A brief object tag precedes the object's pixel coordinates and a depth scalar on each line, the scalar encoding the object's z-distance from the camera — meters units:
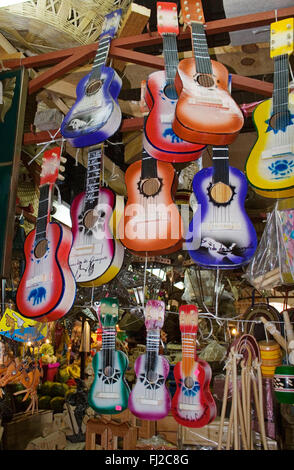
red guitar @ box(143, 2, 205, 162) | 2.09
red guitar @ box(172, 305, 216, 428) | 2.11
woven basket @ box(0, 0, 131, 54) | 2.55
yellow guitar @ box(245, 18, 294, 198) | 1.93
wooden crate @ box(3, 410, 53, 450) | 4.11
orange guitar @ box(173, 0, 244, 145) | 1.87
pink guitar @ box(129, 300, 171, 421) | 2.16
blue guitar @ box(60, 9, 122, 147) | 2.13
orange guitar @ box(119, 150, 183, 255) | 2.03
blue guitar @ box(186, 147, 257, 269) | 1.94
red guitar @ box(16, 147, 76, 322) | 2.12
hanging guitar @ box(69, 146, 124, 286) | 2.20
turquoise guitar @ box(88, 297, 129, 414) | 2.25
